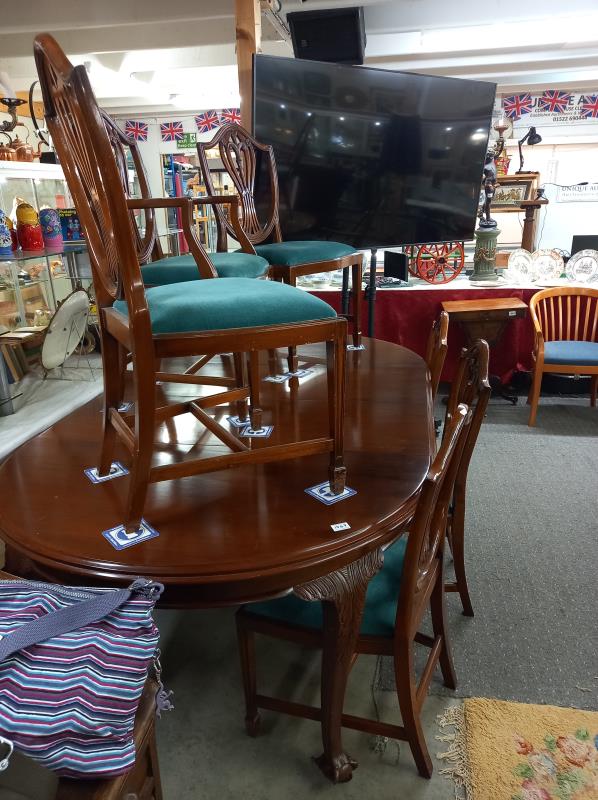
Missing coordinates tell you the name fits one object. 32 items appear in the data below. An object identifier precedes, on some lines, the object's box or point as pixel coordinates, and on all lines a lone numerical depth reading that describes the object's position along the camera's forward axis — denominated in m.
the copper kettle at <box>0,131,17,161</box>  2.58
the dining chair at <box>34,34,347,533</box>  0.97
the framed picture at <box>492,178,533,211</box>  4.43
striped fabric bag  0.65
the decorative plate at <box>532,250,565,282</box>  4.01
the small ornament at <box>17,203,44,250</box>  2.31
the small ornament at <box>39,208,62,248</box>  2.43
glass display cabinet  2.19
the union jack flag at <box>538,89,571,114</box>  7.62
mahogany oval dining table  0.99
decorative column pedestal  3.95
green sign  8.48
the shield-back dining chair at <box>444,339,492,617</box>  1.24
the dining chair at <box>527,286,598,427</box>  3.33
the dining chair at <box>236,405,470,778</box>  1.10
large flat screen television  2.87
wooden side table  3.48
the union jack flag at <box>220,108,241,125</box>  8.09
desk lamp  4.48
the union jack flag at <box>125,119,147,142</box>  8.53
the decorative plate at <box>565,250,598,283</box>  3.90
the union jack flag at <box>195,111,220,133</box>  8.29
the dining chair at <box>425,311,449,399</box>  1.77
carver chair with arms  1.77
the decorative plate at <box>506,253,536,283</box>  4.06
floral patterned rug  1.26
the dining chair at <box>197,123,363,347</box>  2.20
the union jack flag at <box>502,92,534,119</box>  7.73
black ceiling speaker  4.29
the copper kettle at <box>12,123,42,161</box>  2.67
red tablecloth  3.78
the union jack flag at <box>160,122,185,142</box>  8.49
